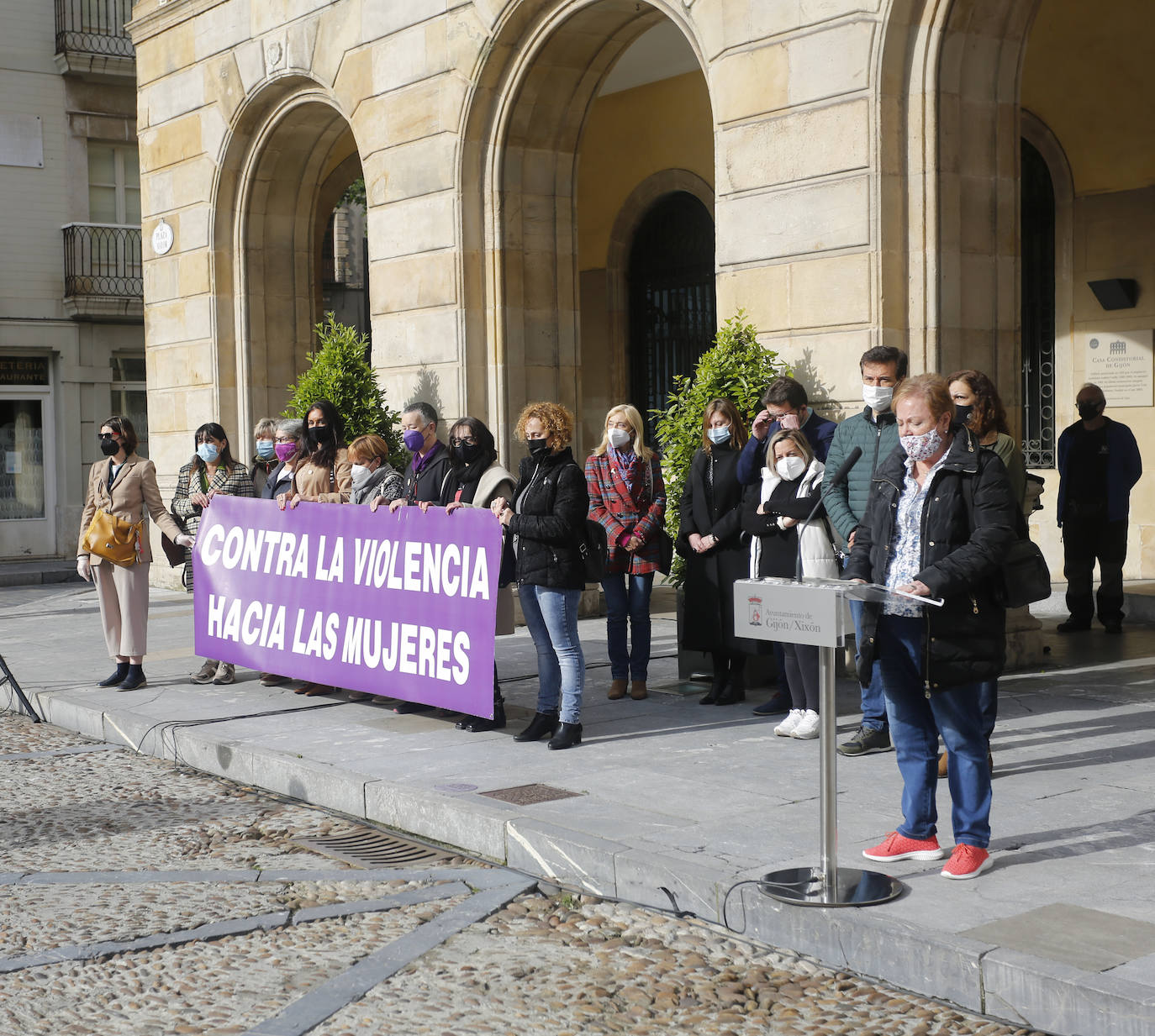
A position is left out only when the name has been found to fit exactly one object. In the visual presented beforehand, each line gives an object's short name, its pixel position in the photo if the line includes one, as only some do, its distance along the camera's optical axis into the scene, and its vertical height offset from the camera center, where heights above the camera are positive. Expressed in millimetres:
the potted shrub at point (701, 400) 9438 +366
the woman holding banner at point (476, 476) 8164 -86
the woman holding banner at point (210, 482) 9969 -110
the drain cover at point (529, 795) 6395 -1468
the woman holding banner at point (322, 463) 9445 +7
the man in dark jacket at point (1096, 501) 11250 -390
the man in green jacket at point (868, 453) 7133 +9
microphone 6906 -59
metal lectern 4879 -629
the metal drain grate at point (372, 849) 5998 -1614
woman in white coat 7590 -400
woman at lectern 5055 -551
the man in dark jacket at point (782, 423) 8016 +178
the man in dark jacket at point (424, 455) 8789 +39
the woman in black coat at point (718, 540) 8492 -482
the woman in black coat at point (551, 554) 7523 -479
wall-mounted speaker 13109 +1394
